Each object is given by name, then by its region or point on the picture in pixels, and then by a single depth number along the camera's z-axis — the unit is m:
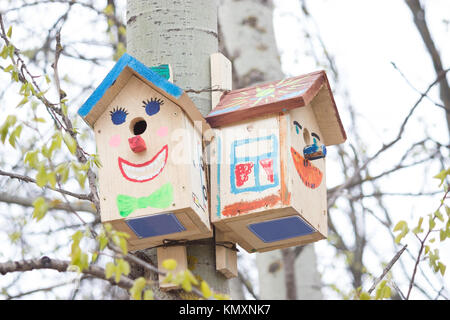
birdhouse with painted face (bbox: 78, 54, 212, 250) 6.10
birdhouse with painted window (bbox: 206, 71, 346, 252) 6.32
